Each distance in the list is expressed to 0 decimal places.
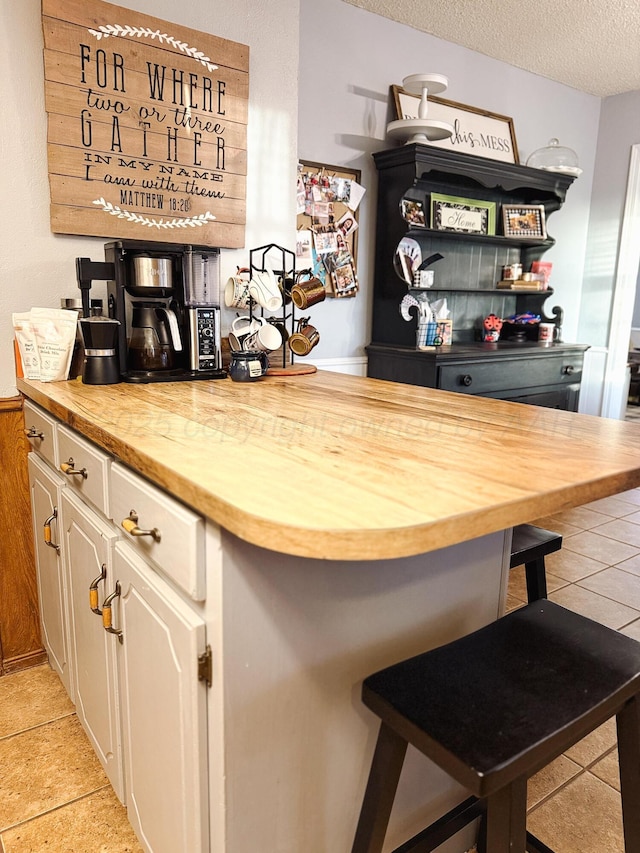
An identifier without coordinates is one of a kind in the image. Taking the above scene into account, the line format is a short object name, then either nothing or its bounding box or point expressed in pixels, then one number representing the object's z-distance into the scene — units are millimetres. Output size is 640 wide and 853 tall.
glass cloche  3586
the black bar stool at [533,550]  1568
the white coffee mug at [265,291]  1991
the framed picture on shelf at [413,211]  3057
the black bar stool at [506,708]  821
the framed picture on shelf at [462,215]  3283
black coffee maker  1733
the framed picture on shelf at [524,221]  3565
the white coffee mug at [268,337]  1959
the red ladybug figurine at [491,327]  3625
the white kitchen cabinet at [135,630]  906
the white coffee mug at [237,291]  2047
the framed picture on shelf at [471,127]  3113
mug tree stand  2025
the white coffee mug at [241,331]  2004
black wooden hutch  2979
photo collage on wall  2885
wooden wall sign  1764
